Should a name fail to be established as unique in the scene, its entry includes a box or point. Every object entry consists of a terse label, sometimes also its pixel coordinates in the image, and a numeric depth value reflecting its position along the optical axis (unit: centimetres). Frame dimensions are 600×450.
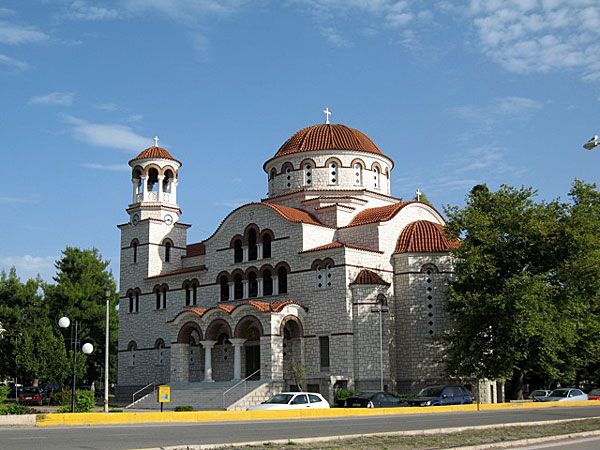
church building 3791
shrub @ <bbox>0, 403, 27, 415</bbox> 2336
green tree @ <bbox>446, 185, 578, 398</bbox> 3359
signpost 2650
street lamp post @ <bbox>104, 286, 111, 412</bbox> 2938
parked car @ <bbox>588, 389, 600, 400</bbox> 3875
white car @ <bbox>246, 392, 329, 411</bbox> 2570
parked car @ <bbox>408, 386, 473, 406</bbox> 3081
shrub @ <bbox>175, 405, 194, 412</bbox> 3500
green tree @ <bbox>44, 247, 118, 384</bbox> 5806
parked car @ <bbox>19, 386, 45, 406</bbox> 4956
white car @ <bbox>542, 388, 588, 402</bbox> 3412
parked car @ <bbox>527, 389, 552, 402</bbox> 3834
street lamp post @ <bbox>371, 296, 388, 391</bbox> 3594
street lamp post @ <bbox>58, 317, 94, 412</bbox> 2584
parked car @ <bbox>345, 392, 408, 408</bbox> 2939
